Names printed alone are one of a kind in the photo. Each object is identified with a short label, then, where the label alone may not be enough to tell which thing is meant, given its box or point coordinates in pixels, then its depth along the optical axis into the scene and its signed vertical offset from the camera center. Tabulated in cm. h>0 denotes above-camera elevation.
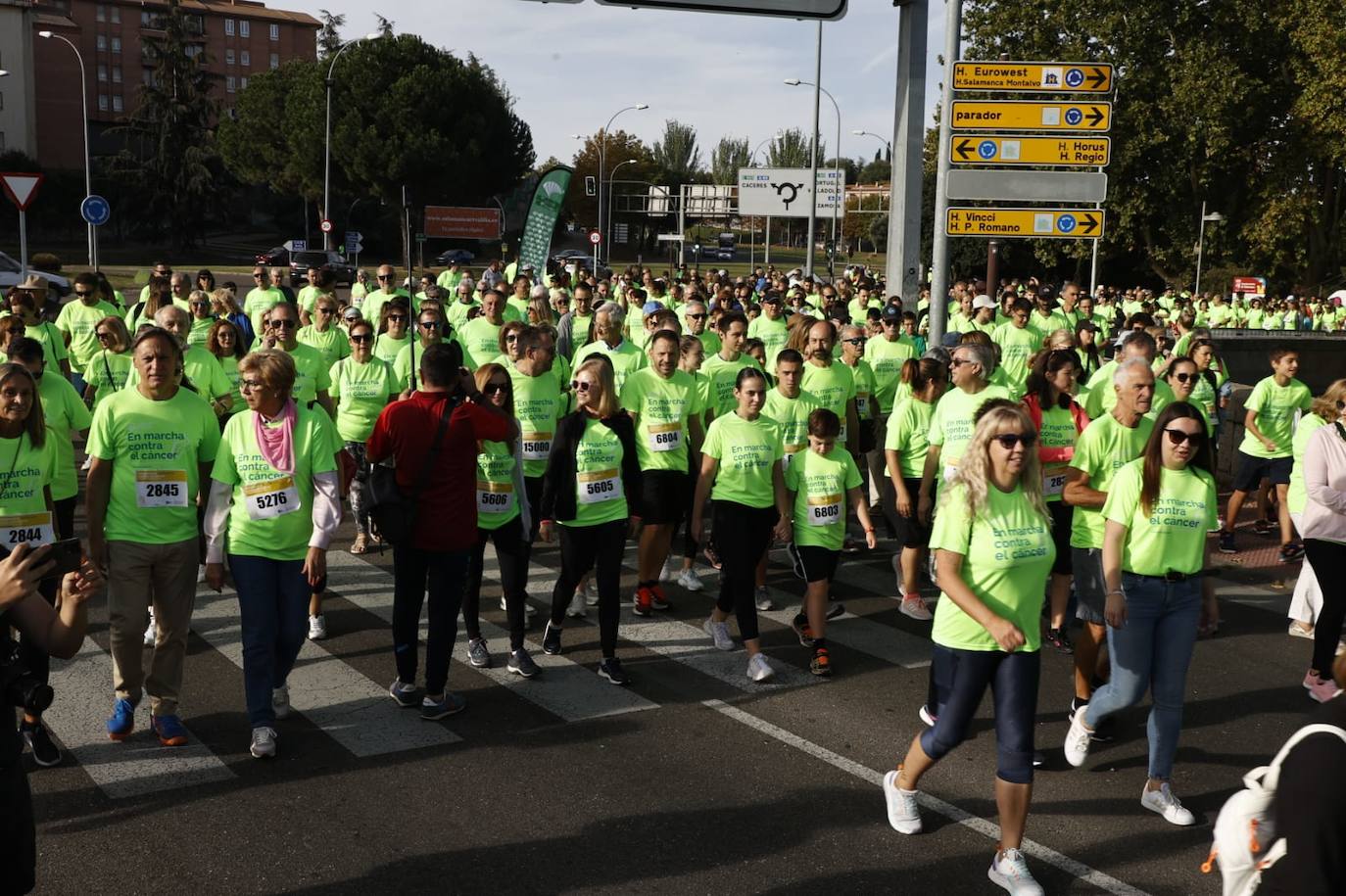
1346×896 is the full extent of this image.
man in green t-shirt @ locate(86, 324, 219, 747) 573 -114
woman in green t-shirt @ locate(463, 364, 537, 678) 695 -135
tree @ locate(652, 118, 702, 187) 10750 +1134
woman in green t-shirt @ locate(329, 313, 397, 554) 933 -88
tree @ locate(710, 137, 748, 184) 11900 +1196
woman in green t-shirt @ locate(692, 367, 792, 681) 727 -116
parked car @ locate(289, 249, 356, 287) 4912 +27
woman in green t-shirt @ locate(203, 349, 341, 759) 571 -112
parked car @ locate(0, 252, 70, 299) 3564 -42
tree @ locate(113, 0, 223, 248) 7025 +713
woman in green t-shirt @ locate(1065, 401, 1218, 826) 528 -120
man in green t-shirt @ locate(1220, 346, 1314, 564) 1048 -112
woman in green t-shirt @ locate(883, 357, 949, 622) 841 -106
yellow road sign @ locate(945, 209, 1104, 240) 1166 +62
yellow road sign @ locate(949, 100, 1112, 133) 1140 +157
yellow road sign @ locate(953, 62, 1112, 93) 1116 +190
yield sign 1755 +106
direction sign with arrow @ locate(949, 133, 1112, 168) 1144 +126
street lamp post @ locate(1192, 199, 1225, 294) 3859 +231
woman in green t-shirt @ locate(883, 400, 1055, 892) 457 -111
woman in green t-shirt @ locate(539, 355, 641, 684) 694 -118
